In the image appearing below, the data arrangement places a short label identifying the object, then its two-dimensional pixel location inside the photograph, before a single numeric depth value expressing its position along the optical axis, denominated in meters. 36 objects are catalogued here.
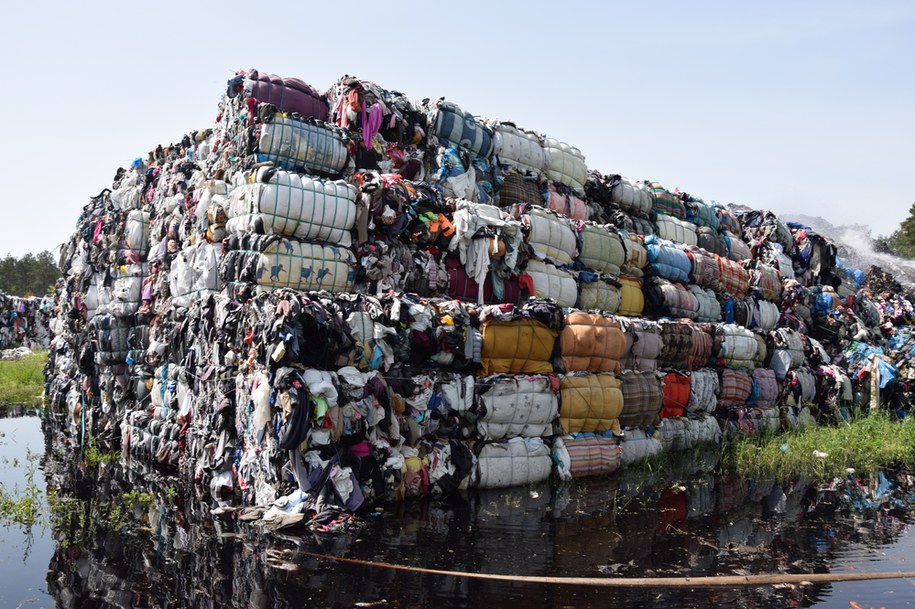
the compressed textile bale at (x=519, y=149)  9.93
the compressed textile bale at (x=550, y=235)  8.91
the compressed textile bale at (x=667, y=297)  10.34
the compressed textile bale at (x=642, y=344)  9.15
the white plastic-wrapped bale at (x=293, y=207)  7.04
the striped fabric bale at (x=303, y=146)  7.65
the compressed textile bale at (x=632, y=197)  11.35
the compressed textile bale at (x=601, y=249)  9.68
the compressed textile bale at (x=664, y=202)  12.11
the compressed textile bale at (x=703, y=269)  11.08
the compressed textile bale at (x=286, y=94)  8.04
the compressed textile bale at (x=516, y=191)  9.94
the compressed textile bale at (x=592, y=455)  8.09
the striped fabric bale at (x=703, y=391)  10.15
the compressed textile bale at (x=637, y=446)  8.86
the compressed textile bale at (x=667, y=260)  10.53
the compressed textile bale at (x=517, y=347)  7.68
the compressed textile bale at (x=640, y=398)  8.89
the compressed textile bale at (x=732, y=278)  11.66
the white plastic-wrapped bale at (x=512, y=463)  7.45
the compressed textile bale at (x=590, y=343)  8.28
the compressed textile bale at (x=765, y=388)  11.38
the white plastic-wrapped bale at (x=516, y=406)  7.57
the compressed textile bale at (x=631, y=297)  10.01
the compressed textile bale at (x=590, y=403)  8.14
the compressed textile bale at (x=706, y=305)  11.04
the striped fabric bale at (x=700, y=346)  10.10
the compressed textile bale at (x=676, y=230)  11.84
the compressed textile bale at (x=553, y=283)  8.80
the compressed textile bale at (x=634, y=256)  10.20
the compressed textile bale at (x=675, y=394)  9.72
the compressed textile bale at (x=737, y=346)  10.81
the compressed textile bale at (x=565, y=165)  10.59
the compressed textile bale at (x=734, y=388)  10.74
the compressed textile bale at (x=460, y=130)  9.28
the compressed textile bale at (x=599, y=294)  9.44
